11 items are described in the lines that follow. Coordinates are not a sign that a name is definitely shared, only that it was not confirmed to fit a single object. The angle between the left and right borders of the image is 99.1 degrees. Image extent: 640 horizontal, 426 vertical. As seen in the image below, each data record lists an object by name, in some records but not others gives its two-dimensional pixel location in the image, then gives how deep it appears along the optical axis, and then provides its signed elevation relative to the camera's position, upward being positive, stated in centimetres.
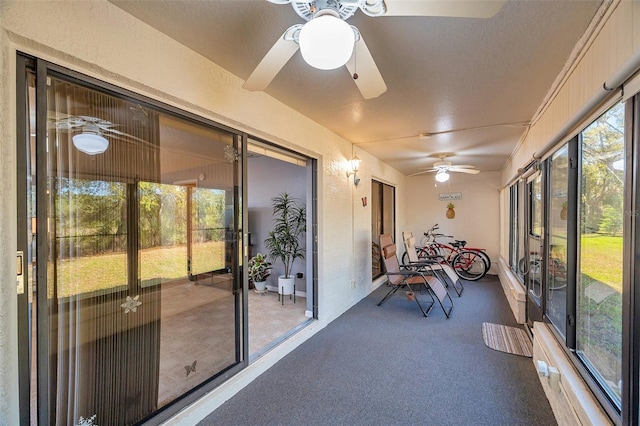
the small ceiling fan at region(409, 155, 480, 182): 485 +75
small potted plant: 468 -103
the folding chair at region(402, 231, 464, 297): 475 -101
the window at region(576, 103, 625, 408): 138 -23
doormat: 275 -141
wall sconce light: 405 +65
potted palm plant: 444 -44
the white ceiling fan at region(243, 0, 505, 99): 93 +73
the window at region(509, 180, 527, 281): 402 -30
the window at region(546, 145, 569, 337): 214 -26
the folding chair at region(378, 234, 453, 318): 389 -103
